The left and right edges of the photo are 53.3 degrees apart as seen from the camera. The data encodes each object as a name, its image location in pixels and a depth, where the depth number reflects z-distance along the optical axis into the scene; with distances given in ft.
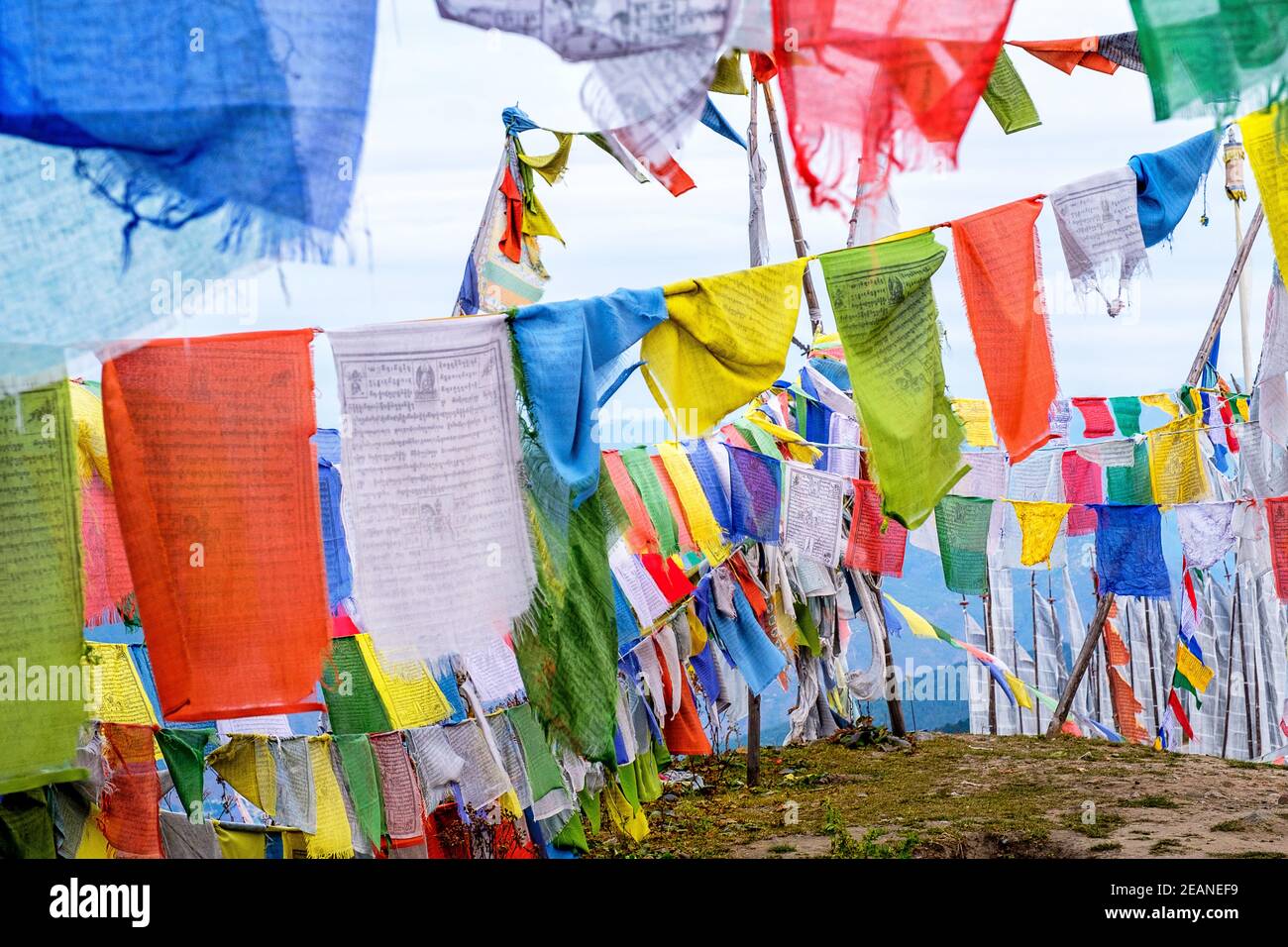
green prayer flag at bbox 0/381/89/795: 10.57
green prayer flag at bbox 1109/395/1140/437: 44.16
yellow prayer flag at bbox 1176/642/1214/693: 40.55
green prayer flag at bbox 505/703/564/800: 20.51
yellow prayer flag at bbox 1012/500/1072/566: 28.81
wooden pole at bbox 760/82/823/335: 29.17
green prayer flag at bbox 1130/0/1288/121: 11.66
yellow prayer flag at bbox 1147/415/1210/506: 29.99
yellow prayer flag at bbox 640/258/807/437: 14.89
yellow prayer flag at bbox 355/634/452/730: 18.28
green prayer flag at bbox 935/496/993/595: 28.12
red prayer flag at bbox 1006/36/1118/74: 19.80
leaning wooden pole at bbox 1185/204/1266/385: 26.45
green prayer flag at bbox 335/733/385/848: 18.10
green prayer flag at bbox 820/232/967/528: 15.66
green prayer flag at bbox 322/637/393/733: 17.83
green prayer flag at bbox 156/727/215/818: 16.93
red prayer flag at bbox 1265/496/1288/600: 24.44
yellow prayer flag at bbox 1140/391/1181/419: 43.19
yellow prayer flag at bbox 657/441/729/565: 23.32
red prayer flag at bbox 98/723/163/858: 16.21
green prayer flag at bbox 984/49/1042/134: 20.42
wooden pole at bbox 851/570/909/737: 33.99
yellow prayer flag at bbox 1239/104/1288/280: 14.58
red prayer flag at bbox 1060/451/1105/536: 33.71
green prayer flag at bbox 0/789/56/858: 14.32
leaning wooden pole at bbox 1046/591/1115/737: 31.26
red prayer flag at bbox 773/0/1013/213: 10.83
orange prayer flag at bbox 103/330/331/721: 10.87
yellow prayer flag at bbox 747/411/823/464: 29.45
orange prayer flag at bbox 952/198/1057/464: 16.51
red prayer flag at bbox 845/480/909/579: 29.17
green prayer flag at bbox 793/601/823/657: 33.35
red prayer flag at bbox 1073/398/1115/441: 44.09
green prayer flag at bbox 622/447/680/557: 22.70
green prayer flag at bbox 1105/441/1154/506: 30.19
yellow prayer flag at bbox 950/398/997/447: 39.96
